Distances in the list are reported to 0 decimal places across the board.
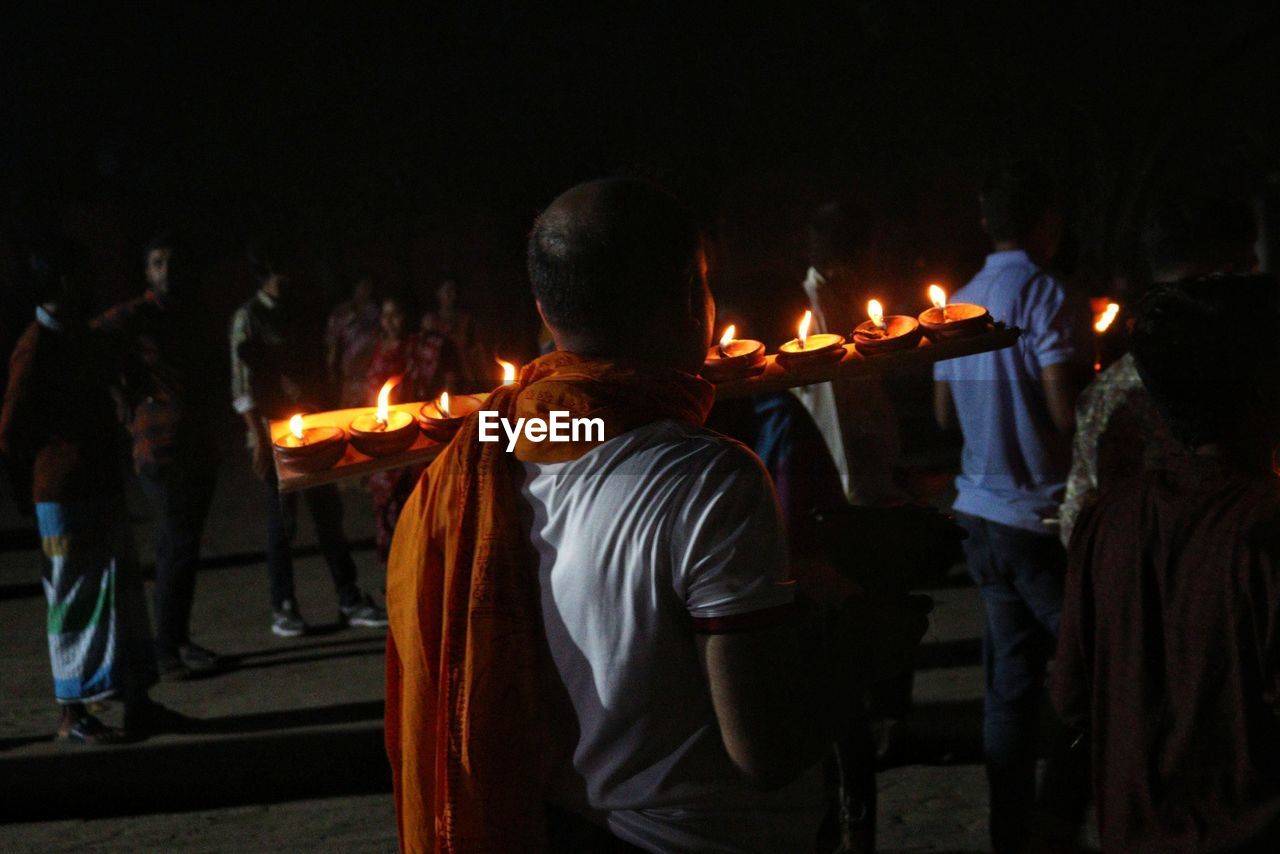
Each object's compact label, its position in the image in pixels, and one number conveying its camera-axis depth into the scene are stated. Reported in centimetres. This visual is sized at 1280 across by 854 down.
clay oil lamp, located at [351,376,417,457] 236
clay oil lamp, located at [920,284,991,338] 265
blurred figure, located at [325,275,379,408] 785
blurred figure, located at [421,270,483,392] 1119
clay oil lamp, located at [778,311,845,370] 259
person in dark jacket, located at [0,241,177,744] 519
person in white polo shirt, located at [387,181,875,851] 169
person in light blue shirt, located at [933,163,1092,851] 371
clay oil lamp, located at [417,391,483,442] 240
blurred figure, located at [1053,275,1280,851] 226
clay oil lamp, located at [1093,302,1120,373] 379
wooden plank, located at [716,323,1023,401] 253
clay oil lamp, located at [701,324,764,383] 254
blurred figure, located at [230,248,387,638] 692
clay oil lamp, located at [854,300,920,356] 265
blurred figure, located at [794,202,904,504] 479
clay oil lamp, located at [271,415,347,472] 228
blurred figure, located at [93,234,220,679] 617
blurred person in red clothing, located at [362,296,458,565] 708
